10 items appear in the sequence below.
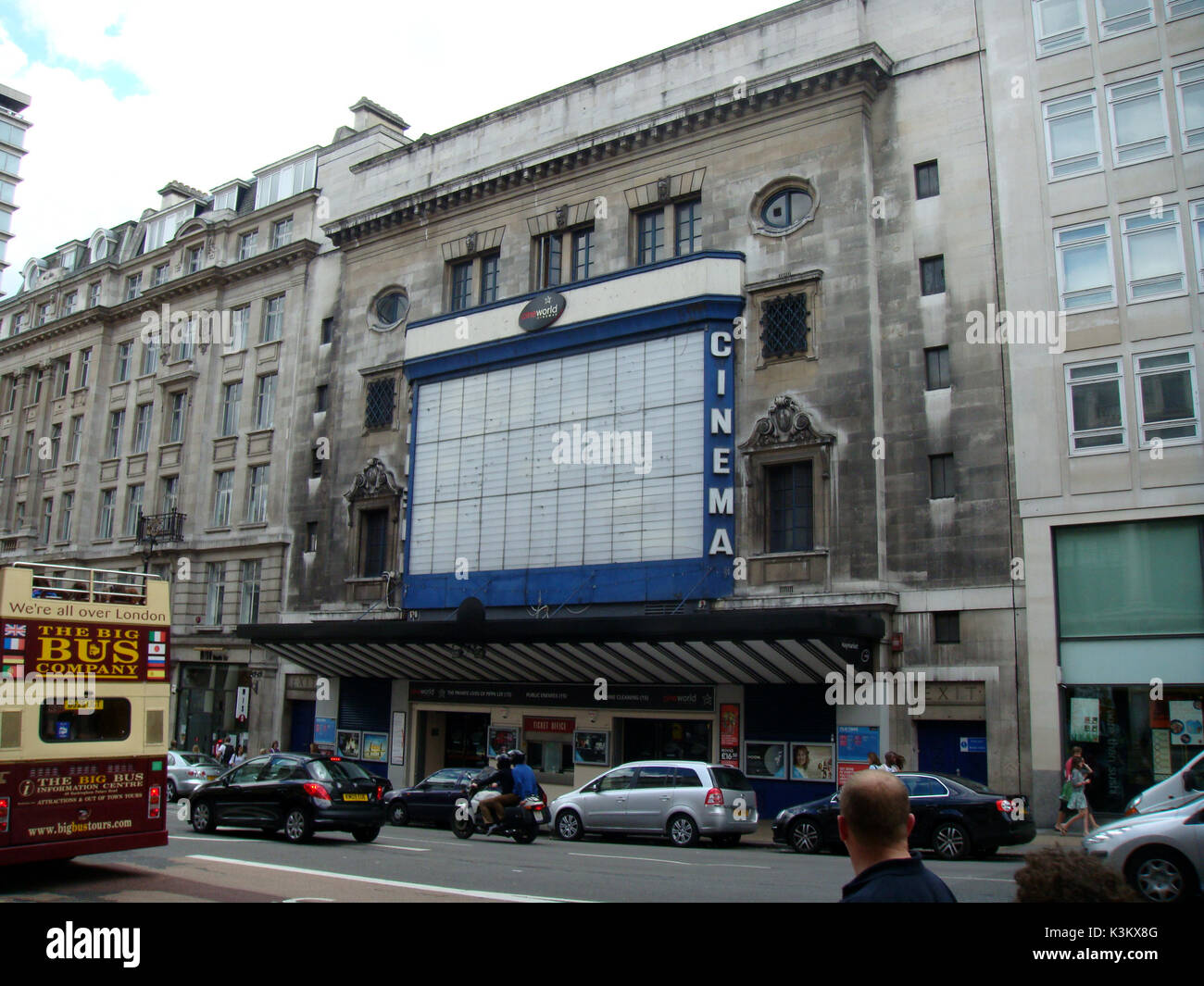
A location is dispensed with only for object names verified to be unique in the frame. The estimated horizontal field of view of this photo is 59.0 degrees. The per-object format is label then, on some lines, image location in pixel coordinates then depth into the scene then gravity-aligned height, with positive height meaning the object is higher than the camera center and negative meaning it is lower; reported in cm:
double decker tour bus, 1175 -41
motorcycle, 1858 -228
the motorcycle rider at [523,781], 1881 -164
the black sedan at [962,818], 1722 -196
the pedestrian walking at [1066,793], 2069 -180
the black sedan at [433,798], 2400 -256
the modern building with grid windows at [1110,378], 2172 +681
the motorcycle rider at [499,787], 1850 -176
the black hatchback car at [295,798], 1736 -191
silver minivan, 2025 -220
